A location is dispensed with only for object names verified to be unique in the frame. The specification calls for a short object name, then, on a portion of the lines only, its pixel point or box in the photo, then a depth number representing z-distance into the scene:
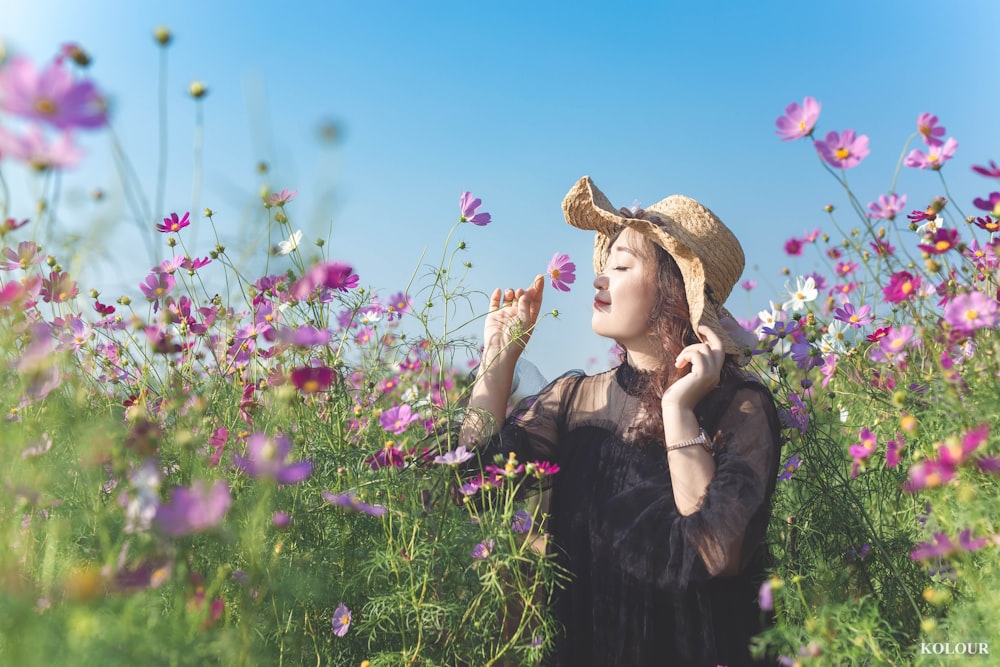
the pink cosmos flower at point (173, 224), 2.01
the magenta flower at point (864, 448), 1.62
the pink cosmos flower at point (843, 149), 1.67
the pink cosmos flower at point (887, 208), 1.92
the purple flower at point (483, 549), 1.67
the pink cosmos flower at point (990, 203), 1.71
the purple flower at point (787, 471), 2.18
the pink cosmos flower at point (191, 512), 0.99
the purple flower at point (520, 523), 1.76
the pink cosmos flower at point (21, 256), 1.68
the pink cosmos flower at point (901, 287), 1.68
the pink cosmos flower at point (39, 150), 1.09
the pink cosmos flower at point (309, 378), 1.28
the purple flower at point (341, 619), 1.69
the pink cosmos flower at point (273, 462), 1.03
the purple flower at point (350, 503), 1.61
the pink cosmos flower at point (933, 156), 1.75
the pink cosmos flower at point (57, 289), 1.85
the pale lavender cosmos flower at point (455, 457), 1.69
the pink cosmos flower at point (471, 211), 1.93
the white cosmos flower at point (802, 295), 2.73
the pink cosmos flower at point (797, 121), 1.69
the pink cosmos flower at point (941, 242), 1.67
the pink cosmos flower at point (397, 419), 1.74
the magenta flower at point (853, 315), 2.25
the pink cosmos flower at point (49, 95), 1.03
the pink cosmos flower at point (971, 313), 1.55
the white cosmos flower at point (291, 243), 1.89
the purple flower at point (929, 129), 1.73
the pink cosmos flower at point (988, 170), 1.62
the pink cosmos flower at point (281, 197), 1.82
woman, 1.83
